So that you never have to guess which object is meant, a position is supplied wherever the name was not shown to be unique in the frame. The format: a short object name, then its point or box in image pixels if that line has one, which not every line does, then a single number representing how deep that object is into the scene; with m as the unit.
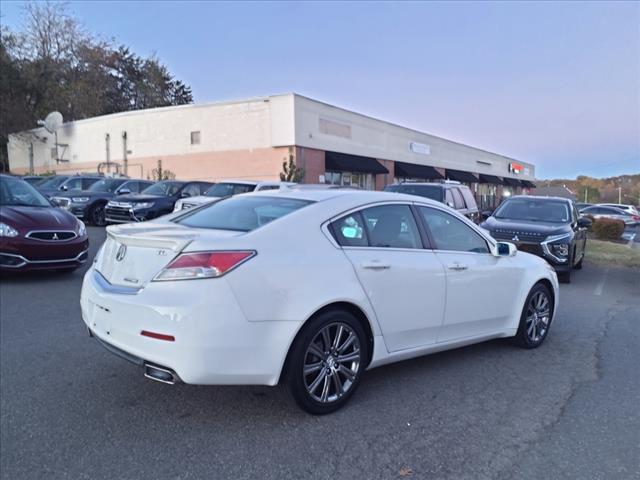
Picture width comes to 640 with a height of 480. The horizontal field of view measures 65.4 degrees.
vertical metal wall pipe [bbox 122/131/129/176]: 35.50
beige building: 29.00
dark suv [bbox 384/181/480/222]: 11.91
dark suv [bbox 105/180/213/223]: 14.93
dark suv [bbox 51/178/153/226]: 16.36
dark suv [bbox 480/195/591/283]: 9.29
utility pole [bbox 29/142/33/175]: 44.22
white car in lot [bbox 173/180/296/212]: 13.83
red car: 7.47
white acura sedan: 3.09
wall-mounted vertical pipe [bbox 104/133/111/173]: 36.50
